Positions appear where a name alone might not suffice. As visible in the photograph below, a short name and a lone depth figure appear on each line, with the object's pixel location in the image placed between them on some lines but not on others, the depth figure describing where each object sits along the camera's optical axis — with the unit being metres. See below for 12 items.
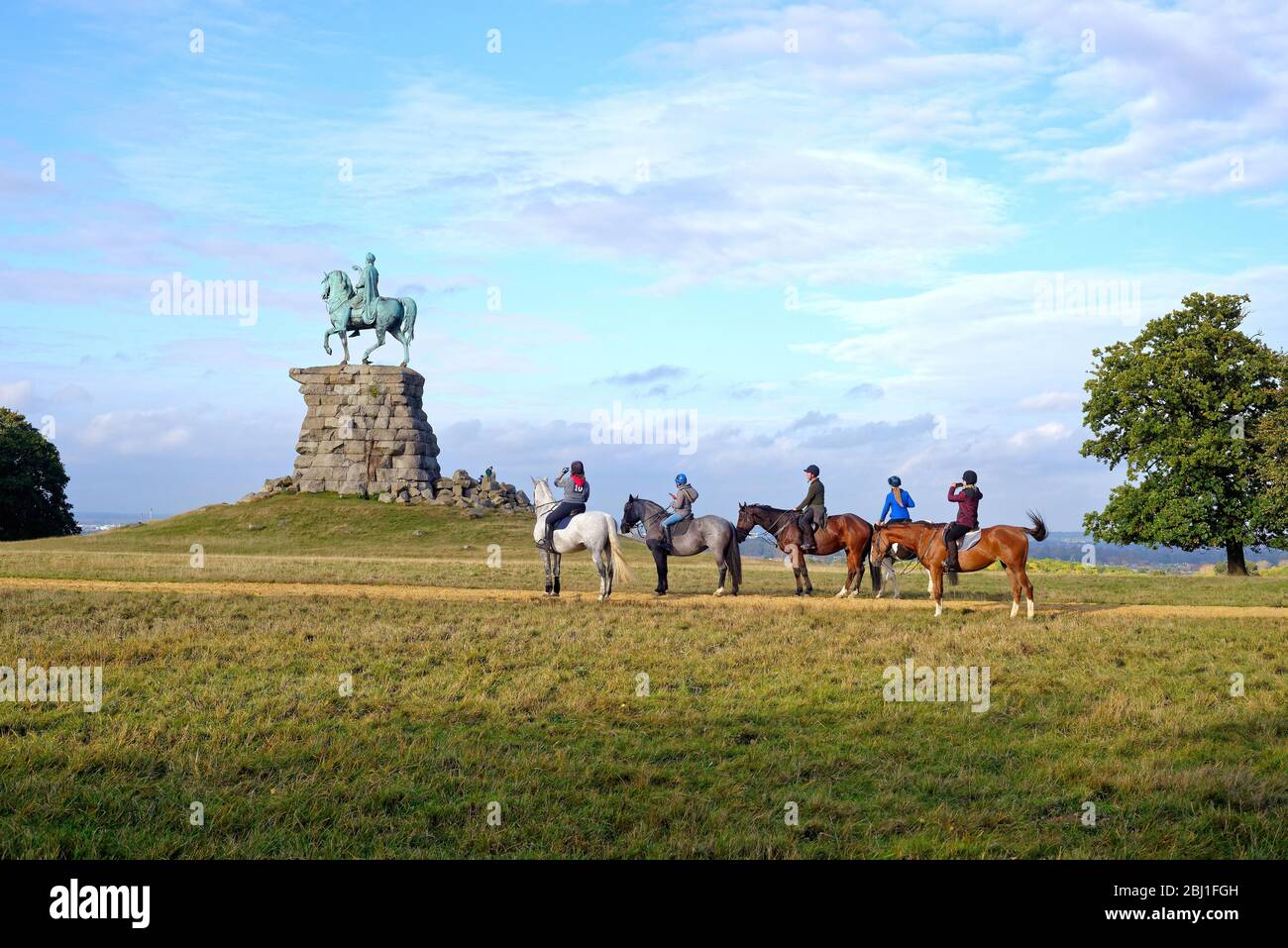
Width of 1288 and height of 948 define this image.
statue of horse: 52.00
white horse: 21.47
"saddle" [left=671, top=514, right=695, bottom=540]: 22.58
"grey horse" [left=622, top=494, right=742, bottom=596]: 22.39
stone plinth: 51.09
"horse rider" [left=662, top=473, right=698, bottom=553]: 22.59
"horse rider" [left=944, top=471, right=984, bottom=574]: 19.08
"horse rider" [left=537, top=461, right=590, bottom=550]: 21.77
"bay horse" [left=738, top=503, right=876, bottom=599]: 22.30
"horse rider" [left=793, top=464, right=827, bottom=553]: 22.64
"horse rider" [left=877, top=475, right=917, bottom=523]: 21.64
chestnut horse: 18.36
